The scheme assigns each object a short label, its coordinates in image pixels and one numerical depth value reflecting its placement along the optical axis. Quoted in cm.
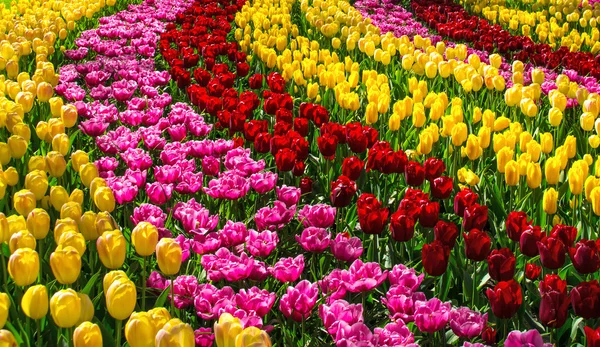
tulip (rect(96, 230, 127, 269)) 224
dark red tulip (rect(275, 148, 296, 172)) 339
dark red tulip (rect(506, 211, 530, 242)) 266
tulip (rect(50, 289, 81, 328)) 188
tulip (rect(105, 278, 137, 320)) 190
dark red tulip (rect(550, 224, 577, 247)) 256
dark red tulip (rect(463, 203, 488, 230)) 273
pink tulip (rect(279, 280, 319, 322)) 227
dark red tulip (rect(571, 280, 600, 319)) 215
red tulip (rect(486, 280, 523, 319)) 219
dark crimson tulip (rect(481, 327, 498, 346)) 219
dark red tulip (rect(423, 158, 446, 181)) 324
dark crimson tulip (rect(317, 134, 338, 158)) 358
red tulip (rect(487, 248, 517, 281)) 238
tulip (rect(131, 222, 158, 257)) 232
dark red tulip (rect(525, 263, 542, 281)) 247
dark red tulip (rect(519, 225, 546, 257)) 253
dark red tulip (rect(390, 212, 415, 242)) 267
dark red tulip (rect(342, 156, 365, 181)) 322
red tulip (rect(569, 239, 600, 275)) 238
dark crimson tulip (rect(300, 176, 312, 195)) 352
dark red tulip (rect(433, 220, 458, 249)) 257
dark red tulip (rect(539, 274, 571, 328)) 216
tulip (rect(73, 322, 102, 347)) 173
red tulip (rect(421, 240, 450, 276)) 240
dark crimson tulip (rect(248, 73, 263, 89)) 521
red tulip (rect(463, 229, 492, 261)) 249
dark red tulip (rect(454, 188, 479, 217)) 286
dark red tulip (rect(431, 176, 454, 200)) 309
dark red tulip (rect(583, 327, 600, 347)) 192
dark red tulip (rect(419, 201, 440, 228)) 277
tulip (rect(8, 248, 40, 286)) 211
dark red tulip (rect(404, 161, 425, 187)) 318
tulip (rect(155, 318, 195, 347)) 165
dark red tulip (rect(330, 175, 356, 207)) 299
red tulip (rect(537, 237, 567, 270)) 243
